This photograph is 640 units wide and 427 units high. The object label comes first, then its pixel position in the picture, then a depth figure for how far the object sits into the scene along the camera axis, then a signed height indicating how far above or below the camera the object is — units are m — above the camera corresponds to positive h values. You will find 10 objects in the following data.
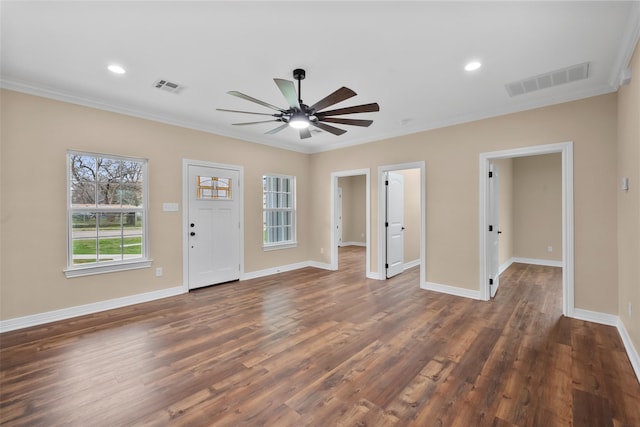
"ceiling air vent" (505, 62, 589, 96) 2.93 +1.48
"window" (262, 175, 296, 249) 5.87 +0.07
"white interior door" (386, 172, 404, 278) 5.41 -0.20
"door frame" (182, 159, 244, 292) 4.56 -0.09
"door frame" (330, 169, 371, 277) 6.09 +0.00
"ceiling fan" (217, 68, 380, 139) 2.44 +1.04
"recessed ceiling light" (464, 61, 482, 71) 2.82 +1.50
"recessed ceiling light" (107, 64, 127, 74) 2.89 +1.52
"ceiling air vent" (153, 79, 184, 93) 3.26 +1.52
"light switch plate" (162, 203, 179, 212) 4.36 +0.11
